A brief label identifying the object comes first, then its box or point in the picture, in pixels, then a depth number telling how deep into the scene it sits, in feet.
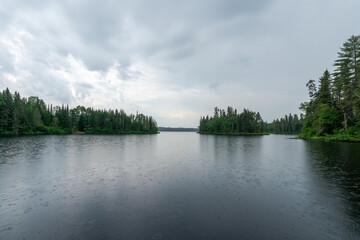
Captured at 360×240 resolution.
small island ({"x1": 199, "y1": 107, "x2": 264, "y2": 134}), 514.27
